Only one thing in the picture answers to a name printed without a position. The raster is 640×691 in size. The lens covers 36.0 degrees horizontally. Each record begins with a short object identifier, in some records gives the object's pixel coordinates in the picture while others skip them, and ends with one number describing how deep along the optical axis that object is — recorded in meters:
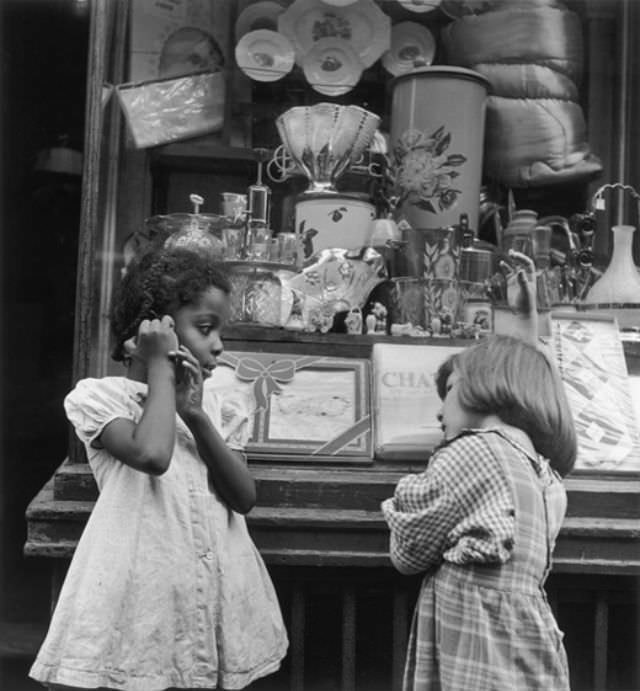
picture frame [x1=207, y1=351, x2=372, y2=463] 2.66
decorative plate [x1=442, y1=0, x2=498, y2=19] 4.01
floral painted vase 3.65
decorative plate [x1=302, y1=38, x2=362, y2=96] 4.03
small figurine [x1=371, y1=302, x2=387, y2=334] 3.05
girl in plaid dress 1.80
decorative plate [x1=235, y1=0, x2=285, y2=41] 4.03
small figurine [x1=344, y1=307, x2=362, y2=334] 2.98
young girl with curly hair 1.84
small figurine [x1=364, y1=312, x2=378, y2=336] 3.01
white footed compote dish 3.44
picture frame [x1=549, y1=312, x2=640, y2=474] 2.74
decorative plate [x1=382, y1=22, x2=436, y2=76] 4.10
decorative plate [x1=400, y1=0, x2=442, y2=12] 4.07
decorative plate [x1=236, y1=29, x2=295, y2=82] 3.97
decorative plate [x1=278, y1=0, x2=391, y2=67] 4.05
